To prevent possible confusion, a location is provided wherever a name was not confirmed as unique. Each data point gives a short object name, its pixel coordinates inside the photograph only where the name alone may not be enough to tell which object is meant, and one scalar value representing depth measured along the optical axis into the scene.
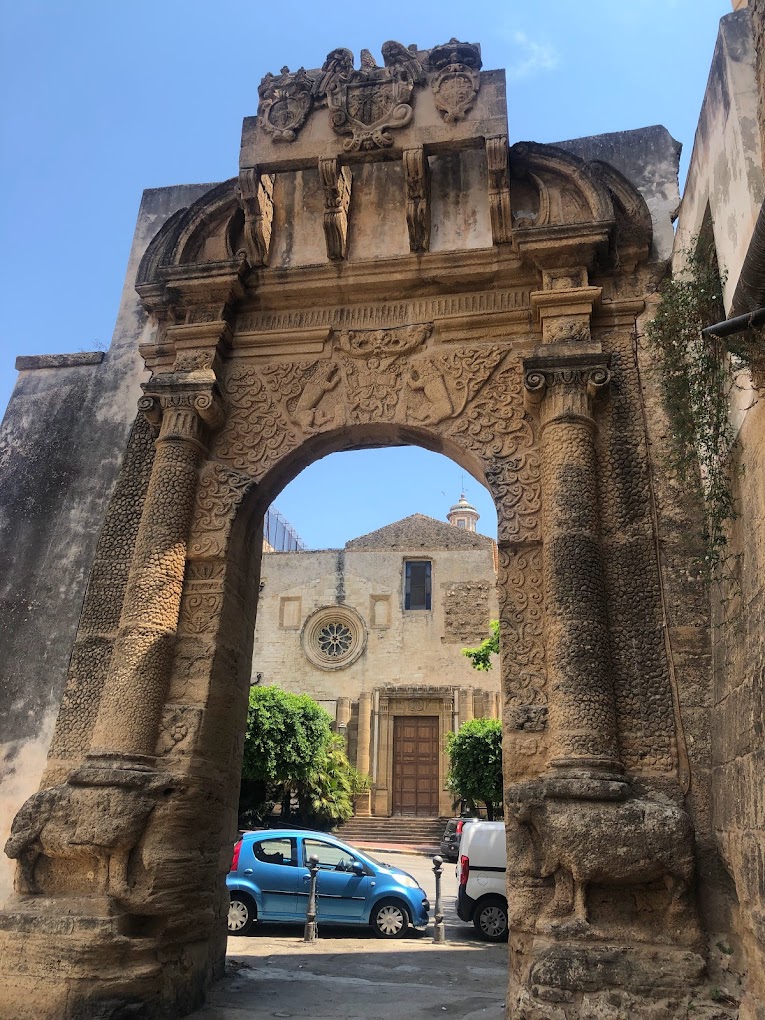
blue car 8.39
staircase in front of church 19.48
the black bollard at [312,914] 7.93
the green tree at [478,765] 17.64
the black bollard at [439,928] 8.54
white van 8.90
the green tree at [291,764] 17.08
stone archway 4.11
